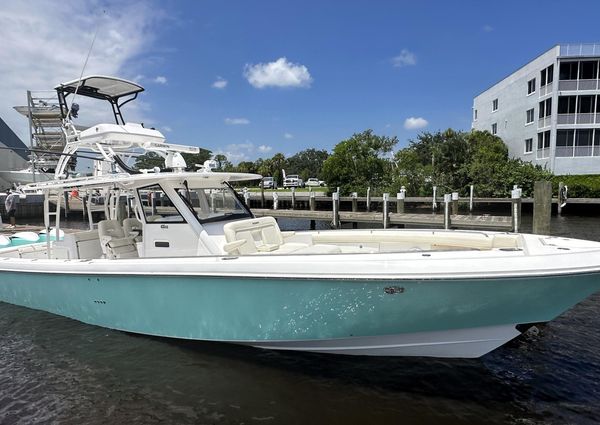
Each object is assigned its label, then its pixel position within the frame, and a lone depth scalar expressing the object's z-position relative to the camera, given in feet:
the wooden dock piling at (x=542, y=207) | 34.24
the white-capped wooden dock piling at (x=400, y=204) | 58.39
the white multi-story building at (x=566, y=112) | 88.07
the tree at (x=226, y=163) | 200.77
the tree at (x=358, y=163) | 103.55
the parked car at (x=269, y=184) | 147.30
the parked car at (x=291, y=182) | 155.55
